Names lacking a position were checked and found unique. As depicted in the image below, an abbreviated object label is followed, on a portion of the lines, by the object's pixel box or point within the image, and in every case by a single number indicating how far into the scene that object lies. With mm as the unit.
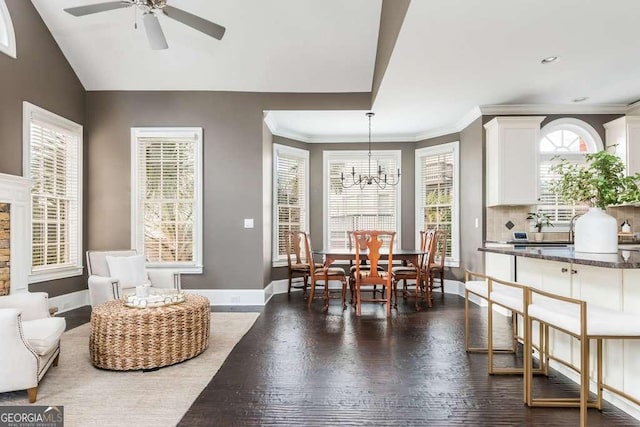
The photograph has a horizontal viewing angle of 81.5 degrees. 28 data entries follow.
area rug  2172
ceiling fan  2974
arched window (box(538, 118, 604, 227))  5312
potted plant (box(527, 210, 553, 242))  5035
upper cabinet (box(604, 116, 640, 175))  4957
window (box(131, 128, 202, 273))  5246
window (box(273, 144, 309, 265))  6196
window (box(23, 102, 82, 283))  4309
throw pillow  4332
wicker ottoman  2779
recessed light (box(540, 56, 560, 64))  3678
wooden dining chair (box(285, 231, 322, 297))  5746
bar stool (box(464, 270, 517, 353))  2841
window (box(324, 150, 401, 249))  6891
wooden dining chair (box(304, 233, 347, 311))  4887
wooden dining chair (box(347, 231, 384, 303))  5148
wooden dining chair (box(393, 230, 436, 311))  5000
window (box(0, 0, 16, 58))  3918
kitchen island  2090
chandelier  6832
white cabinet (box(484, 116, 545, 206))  4930
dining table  4721
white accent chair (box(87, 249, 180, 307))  4301
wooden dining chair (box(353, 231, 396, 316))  4484
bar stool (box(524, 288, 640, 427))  1849
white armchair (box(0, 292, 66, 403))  2238
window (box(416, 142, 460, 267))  6164
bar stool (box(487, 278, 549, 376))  2439
